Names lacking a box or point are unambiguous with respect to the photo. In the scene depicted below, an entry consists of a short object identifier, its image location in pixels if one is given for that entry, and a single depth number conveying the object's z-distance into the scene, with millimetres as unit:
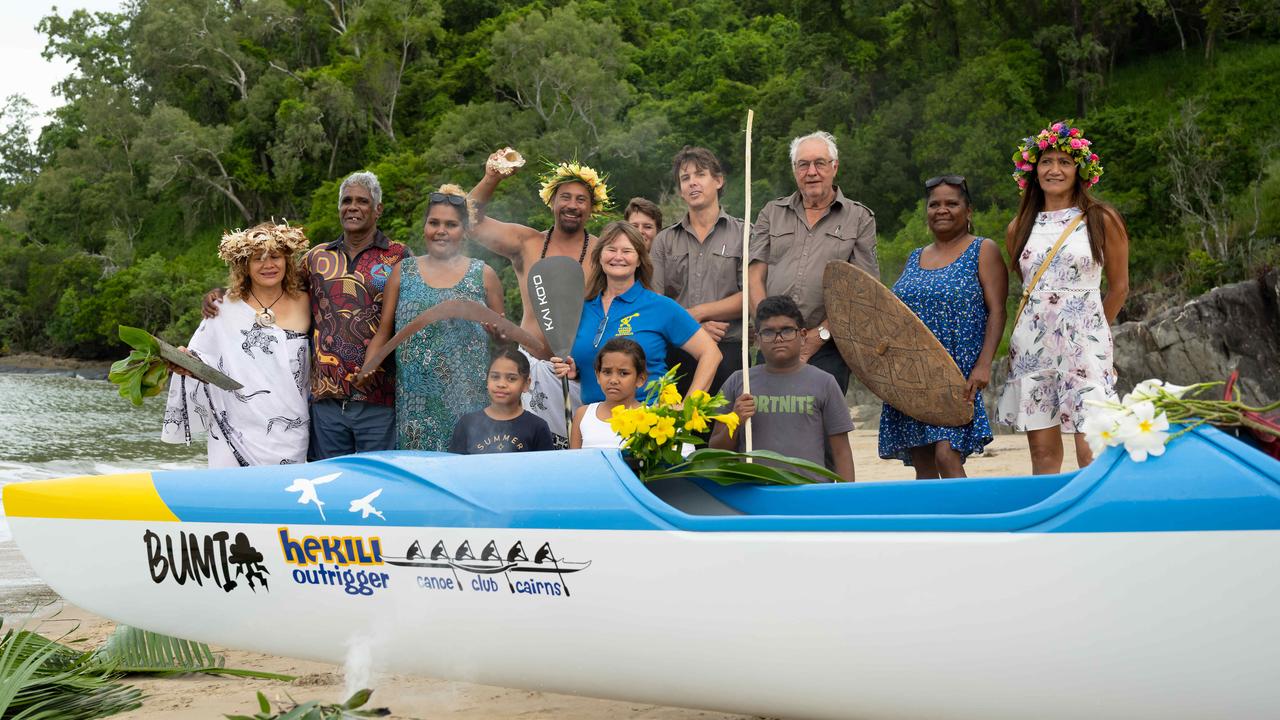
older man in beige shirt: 4492
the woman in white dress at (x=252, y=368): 4598
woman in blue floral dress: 4250
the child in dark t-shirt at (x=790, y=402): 3959
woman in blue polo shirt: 4238
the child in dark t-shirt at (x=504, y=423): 4250
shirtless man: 4777
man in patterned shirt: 4613
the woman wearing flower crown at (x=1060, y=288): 4203
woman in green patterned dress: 4594
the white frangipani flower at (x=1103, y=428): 2520
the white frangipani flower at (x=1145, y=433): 2455
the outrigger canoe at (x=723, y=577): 2418
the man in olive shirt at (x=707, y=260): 4707
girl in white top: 4031
